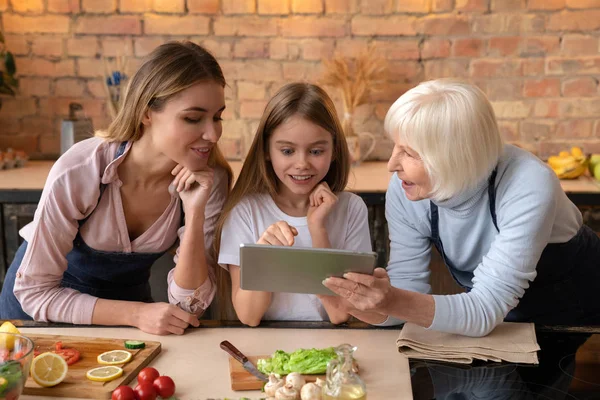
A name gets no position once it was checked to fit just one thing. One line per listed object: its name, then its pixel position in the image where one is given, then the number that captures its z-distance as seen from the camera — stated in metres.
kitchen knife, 1.42
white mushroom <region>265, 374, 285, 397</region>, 1.34
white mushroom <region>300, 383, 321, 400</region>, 1.30
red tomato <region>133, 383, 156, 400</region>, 1.32
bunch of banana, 3.21
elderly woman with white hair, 1.60
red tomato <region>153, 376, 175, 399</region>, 1.34
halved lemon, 1.37
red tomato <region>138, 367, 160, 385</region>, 1.37
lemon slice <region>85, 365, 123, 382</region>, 1.40
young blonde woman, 1.85
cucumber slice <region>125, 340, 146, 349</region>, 1.55
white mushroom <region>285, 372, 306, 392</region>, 1.33
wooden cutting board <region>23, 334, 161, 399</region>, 1.37
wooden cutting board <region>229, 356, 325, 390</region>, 1.39
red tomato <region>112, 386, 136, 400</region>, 1.30
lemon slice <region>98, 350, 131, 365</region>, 1.48
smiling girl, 1.98
